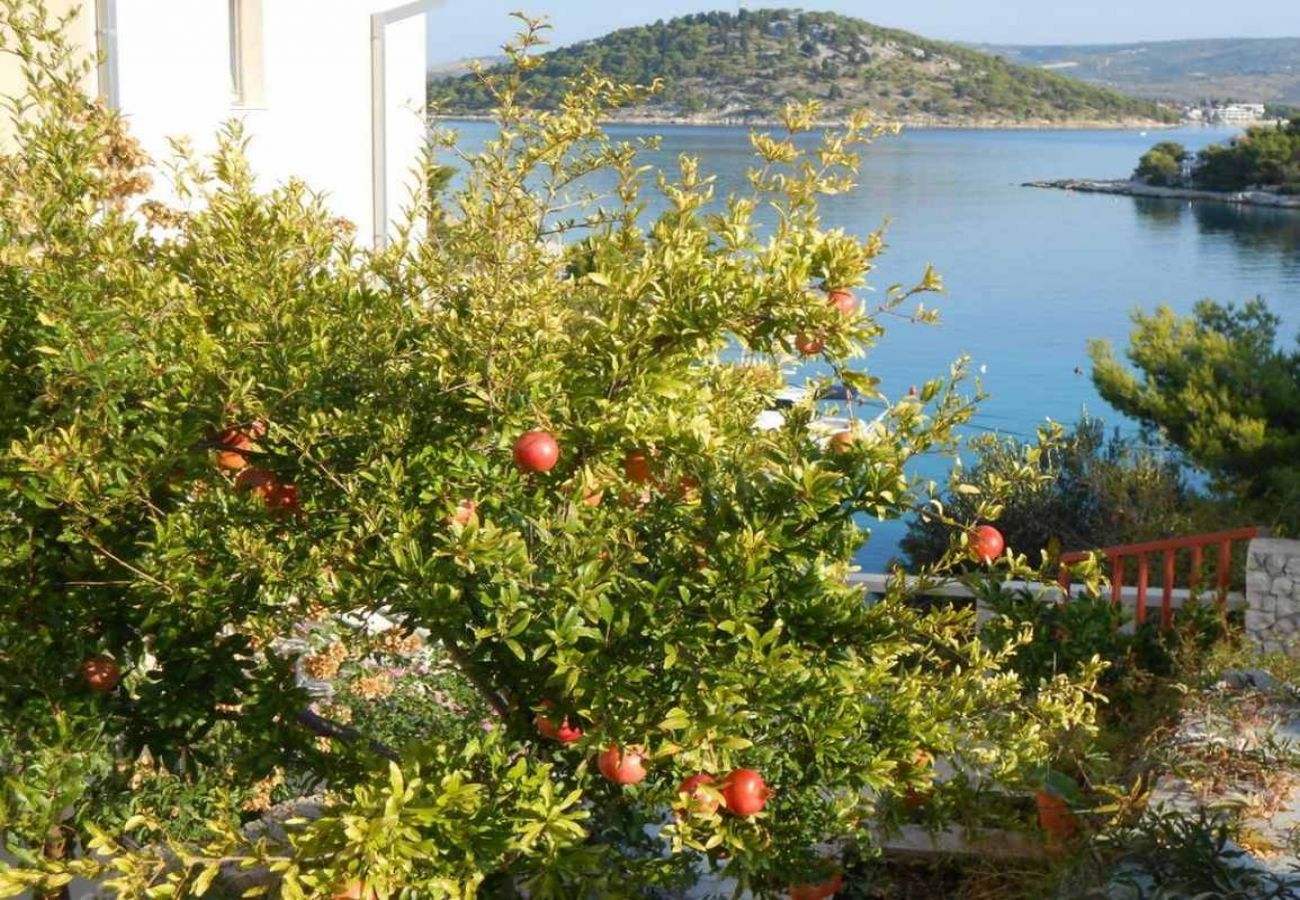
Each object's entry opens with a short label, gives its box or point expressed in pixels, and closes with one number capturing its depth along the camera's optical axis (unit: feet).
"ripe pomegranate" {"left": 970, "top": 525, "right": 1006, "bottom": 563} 9.41
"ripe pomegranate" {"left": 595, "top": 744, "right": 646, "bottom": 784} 8.23
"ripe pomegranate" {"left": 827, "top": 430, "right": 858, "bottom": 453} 8.80
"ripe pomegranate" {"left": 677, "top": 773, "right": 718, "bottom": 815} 8.35
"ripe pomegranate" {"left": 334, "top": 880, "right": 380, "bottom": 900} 7.42
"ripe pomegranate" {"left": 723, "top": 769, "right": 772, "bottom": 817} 8.51
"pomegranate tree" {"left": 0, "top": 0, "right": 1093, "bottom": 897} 8.27
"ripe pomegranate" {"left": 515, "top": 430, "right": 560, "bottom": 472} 8.16
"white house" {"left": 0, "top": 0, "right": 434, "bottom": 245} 24.64
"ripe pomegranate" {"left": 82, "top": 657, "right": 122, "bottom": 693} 9.57
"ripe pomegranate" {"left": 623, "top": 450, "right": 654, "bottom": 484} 9.13
